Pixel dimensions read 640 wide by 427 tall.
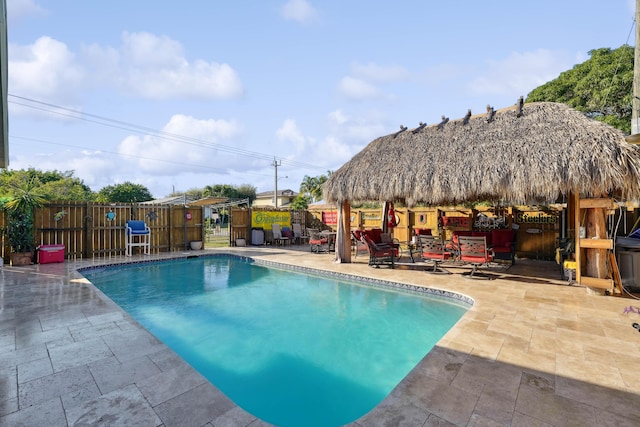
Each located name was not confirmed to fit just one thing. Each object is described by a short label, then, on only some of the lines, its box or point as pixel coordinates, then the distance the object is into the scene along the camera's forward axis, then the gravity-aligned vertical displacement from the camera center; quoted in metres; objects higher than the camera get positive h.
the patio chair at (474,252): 6.69 -0.76
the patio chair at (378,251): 8.27 -0.85
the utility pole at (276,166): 27.59 +5.20
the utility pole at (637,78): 6.12 +2.67
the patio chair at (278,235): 14.90 -0.61
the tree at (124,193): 38.62 +4.31
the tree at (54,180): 23.73 +4.07
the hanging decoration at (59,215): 9.44 +0.39
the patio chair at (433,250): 7.41 -0.78
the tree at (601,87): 12.74 +5.75
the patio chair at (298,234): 15.63 -0.61
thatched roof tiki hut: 5.50 +1.15
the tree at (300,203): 24.86 +1.55
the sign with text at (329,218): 16.02 +0.17
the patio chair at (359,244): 9.20 -0.78
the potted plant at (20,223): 8.52 +0.16
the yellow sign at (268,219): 15.09 +0.19
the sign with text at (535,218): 9.55 -0.08
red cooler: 8.93 -0.74
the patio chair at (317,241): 11.98 -0.76
